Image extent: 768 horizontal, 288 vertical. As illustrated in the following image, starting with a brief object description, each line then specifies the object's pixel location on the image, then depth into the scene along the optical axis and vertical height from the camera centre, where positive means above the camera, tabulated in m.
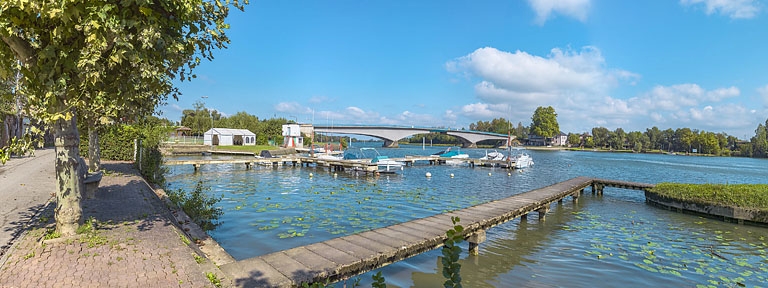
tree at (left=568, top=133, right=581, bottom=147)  162.88 +3.93
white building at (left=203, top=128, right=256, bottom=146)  63.34 +1.14
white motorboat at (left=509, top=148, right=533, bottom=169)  43.83 -1.90
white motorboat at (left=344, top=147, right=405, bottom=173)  33.42 -1.74
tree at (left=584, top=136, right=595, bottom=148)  149.50 +2.64
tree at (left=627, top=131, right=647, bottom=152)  138.00 +3.55
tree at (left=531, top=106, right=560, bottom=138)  150.62 +10.75
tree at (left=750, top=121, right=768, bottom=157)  116.45 +2.60
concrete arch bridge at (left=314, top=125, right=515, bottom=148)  93.38 +4.05
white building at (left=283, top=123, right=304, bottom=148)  64.25 +1.75
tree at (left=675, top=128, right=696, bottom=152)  128.50 +4.63
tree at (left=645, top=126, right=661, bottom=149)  142.26 +4.96
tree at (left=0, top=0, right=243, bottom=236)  5.49 +1.55
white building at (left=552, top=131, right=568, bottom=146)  169.05 +3.83
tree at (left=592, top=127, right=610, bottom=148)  148.25 +4.82
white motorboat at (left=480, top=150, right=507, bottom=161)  48.78 -1.33
